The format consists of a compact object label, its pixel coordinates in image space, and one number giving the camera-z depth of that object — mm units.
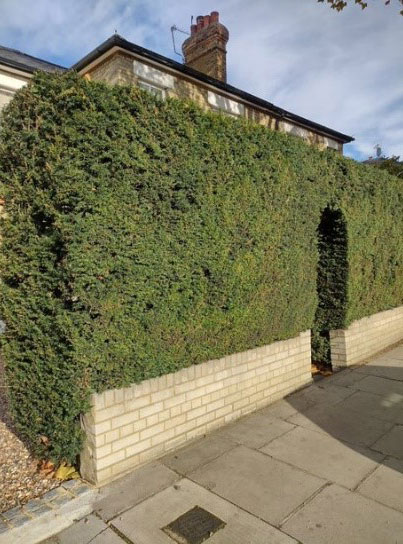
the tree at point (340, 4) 4461
